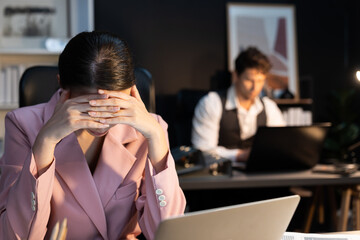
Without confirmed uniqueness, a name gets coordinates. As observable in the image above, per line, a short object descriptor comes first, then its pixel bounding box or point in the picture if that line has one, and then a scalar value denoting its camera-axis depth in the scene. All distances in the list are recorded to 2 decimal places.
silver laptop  0.74
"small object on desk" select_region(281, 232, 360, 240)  1.06
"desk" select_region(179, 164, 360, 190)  1.85
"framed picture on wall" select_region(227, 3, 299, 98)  4.07
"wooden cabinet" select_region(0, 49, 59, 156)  3.22
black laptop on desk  1.82
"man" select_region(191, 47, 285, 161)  2.90
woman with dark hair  1.05
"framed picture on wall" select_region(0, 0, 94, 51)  3.45
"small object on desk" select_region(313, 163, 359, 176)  2.00
